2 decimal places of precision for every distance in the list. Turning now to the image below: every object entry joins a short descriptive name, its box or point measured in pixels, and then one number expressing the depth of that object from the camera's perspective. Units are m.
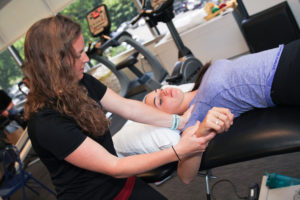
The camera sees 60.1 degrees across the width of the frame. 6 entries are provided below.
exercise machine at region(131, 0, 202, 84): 2.49
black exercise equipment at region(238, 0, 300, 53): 2.58
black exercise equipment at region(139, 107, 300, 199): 1.04
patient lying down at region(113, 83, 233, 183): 0.93
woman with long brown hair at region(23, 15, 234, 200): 0.90
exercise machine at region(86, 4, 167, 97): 3.70
